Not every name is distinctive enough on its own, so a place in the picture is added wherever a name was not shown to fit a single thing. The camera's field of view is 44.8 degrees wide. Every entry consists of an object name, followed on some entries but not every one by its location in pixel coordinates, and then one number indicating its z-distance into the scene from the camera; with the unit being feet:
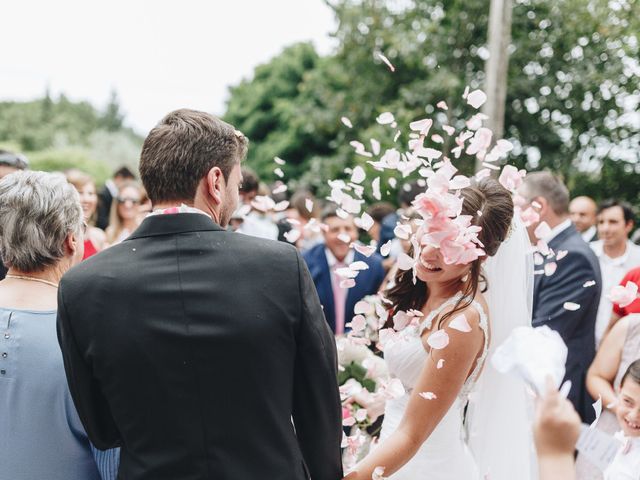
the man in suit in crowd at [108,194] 25.73
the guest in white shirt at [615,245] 22.04
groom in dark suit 6.70
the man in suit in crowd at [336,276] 22.06
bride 8.81
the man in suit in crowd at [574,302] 16.24
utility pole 31.58
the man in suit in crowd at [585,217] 26.37
